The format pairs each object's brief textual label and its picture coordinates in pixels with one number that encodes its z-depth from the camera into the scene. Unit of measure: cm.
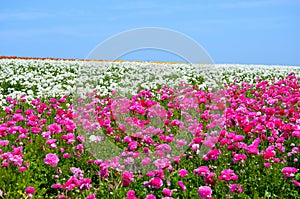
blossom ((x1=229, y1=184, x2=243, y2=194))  431
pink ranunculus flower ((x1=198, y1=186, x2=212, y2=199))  389
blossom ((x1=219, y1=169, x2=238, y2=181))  421
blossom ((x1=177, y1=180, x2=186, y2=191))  435
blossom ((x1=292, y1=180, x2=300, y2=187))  448
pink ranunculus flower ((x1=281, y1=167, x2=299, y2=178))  446
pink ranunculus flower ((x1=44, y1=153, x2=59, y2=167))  481
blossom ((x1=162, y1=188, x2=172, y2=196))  407
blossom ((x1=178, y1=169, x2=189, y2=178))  427
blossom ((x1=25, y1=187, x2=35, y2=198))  430
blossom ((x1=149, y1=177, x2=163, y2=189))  424
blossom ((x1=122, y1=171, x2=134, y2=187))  429
